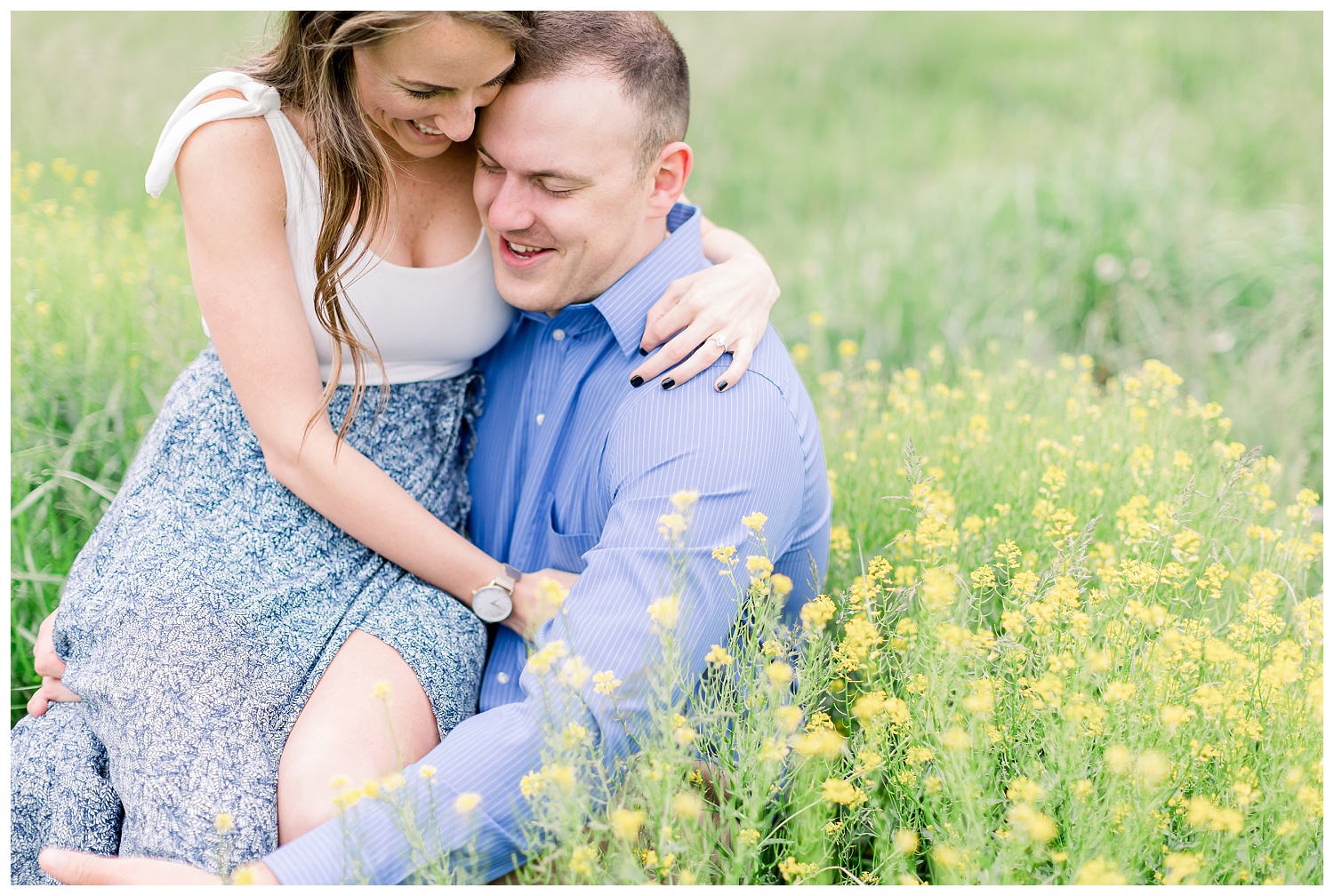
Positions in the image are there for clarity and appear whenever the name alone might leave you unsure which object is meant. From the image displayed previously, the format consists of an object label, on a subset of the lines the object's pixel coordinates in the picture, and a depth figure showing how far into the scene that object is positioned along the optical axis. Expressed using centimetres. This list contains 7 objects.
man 191
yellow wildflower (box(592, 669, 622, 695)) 182
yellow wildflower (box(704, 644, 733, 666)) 176
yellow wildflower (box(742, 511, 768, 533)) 194
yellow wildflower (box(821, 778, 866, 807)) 169
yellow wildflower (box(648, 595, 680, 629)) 168
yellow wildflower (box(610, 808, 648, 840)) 154
